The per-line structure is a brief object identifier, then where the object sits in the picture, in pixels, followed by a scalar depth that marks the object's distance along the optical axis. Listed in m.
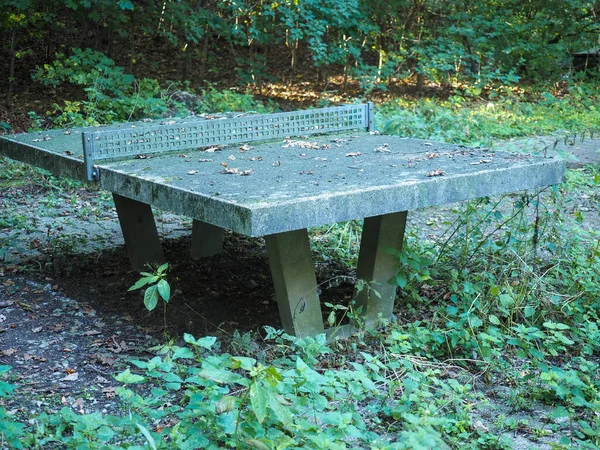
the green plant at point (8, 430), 2.63
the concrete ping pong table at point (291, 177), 3.64
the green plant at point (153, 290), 3.56
